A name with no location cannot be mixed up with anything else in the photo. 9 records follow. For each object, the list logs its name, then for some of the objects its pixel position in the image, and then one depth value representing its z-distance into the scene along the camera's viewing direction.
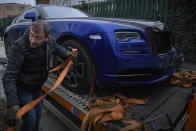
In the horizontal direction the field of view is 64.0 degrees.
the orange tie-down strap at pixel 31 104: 1.34
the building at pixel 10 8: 51.50
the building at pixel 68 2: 17.17
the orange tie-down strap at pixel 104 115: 1.38
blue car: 1.81
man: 1.36
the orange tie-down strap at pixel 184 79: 2.42
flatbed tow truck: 1.42
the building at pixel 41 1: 20.06
